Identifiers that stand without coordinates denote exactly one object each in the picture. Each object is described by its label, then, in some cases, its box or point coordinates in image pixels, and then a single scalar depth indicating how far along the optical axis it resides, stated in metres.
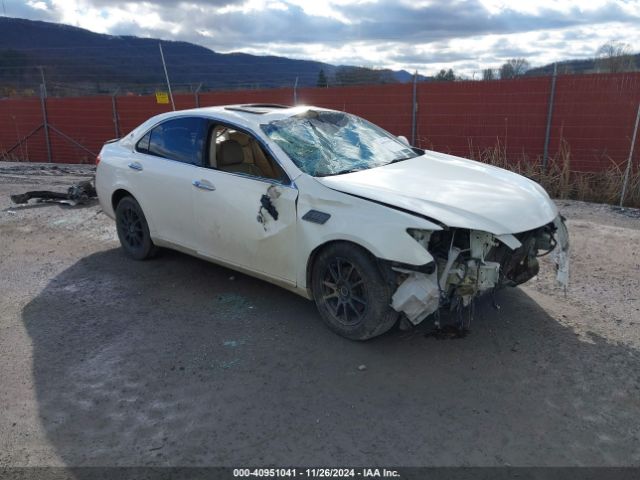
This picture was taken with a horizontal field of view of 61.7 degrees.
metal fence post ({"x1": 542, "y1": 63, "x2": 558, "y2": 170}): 10.33
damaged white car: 3.61
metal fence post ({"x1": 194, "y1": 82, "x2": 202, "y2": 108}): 15.22
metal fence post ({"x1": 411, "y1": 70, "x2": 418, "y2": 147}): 12.03
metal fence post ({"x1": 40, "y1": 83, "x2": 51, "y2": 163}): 17.13
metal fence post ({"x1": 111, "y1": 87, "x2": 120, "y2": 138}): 16.50
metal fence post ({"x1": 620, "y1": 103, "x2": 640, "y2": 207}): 8.50
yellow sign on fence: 13.06
